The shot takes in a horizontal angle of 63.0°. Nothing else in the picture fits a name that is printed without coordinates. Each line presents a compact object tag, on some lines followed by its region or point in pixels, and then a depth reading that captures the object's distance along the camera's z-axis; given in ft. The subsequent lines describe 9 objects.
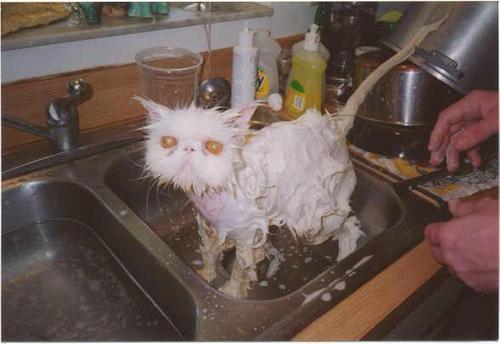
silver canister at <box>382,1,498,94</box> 3.80
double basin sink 2.71
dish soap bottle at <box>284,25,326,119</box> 4.90
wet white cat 2.59
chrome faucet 3.86
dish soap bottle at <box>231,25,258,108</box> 4.73
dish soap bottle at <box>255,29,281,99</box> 5.35
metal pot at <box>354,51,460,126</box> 4.16
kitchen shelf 3.87
